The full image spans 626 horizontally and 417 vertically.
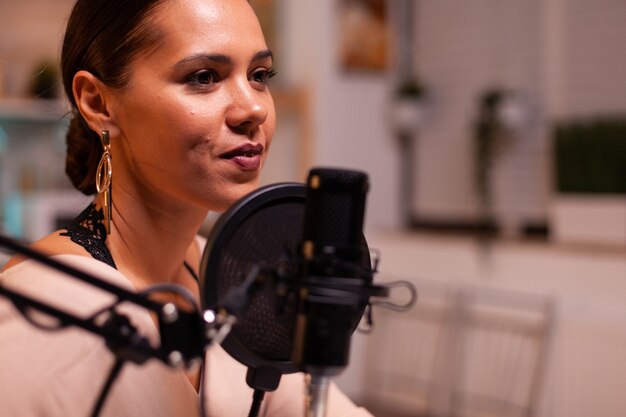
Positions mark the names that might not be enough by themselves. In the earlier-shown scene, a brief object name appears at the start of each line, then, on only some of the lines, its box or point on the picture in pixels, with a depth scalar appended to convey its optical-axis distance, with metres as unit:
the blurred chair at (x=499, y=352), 3.05
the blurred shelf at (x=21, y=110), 4.02
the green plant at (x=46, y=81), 3.62
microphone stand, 0.47
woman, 0.72
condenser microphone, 0.54
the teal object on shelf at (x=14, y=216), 3.83
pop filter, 0.66
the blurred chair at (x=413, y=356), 3.52
